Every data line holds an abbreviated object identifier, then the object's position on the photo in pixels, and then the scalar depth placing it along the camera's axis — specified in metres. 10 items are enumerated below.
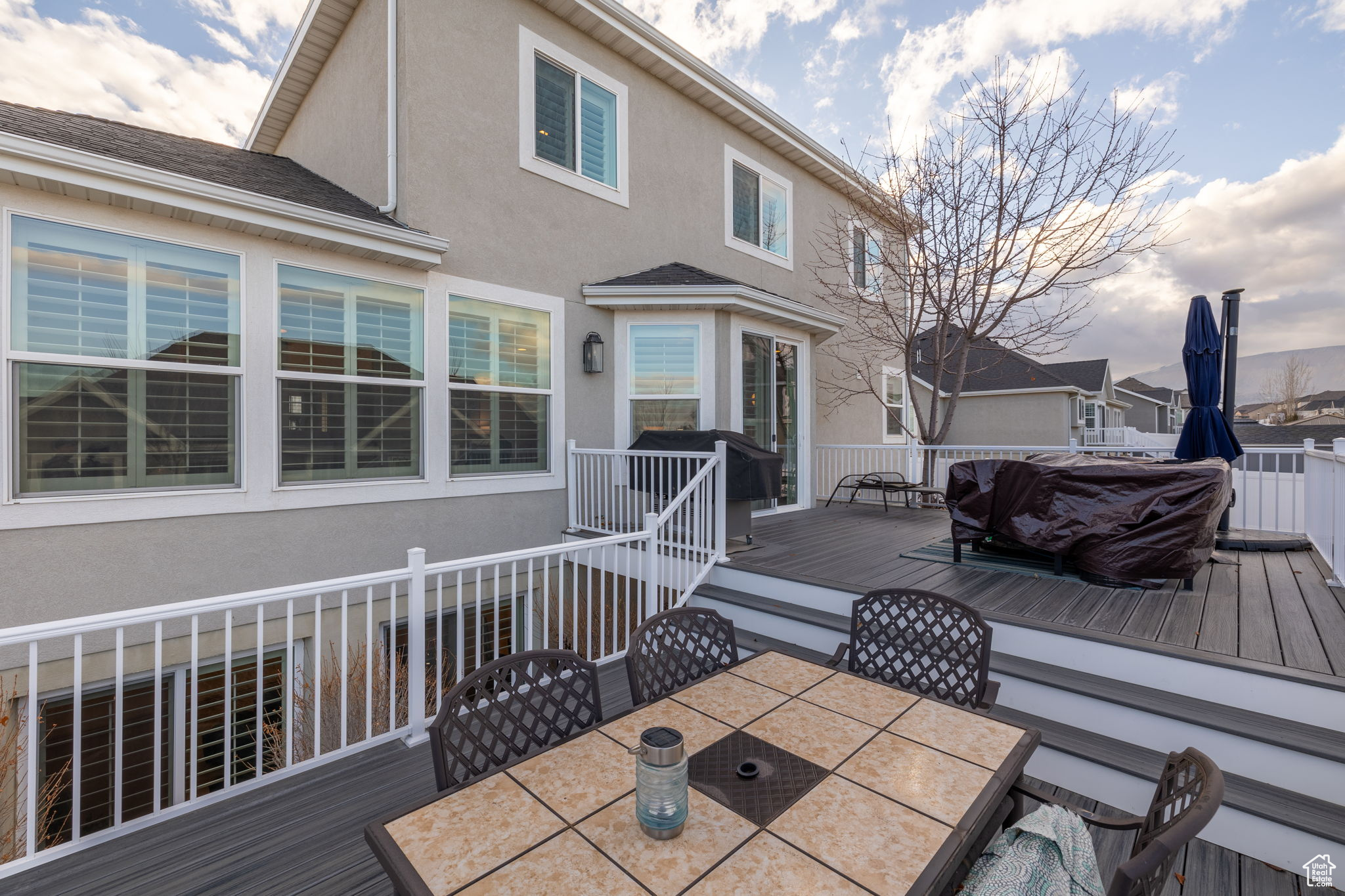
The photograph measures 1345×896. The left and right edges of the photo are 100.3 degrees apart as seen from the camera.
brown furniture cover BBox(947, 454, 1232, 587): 3.59
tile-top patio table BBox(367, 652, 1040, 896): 1.11
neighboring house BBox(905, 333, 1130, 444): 17.22
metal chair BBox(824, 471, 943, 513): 7.39
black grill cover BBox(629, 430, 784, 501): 5.23
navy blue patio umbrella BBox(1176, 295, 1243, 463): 4.56
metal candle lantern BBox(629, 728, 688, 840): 1.18
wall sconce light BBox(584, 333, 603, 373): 6.12
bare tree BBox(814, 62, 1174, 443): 7.66
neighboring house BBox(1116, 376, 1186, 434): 28.78
